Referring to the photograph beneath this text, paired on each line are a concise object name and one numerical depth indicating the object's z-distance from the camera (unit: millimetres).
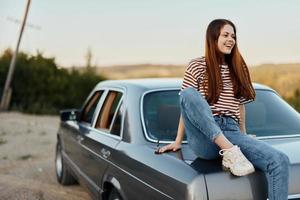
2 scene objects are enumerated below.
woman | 2875
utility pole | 21250
